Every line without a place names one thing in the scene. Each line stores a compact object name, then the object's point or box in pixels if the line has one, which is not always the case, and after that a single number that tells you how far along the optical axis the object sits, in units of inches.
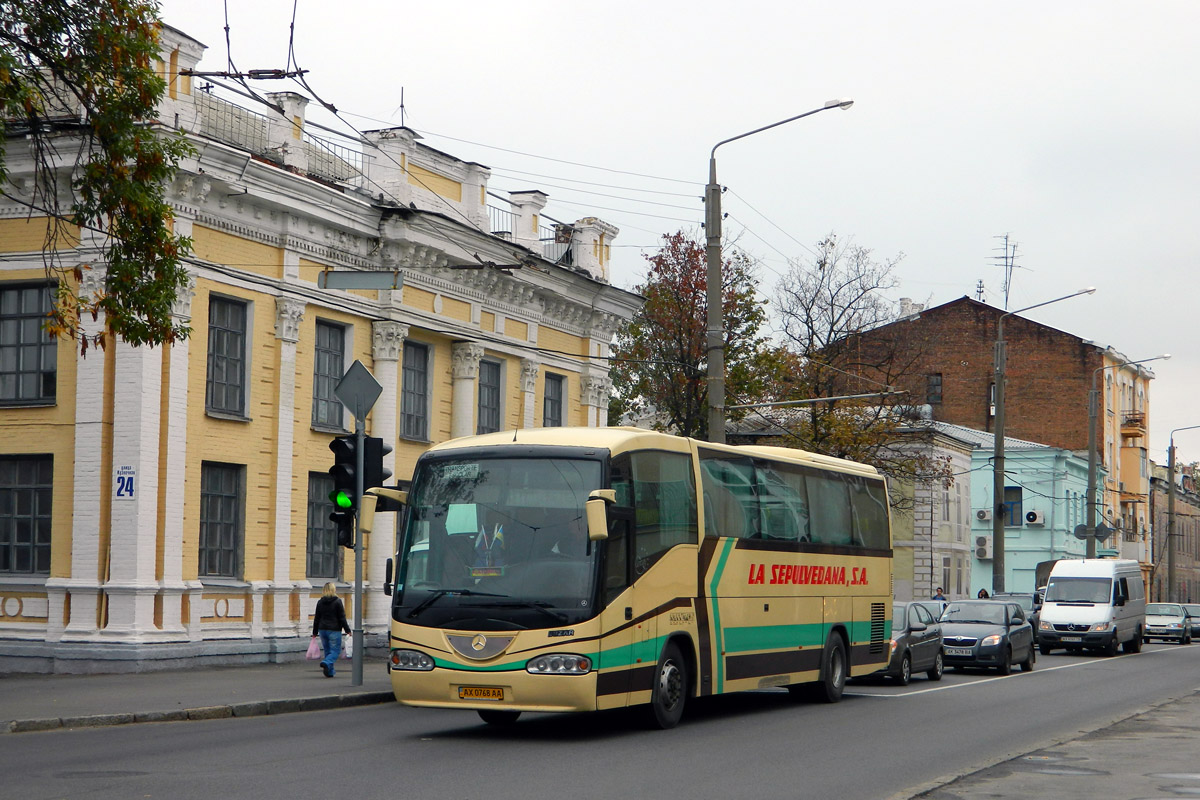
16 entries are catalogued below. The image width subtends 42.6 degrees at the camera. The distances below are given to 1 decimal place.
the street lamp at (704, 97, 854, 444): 941.2
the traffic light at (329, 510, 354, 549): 744.3
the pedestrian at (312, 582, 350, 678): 833.5
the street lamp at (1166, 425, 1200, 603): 2632.9
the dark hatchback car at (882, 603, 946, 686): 935.0
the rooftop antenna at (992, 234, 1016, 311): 2861.7
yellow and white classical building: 877.8
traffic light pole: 743.1
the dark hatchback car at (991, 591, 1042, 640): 1658.5
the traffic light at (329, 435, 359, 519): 740.0
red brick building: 2920.8
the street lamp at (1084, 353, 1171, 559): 2030.6
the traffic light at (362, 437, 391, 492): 750.5
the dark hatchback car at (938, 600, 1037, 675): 1111.0
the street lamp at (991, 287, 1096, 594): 1533.0
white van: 1512.1
